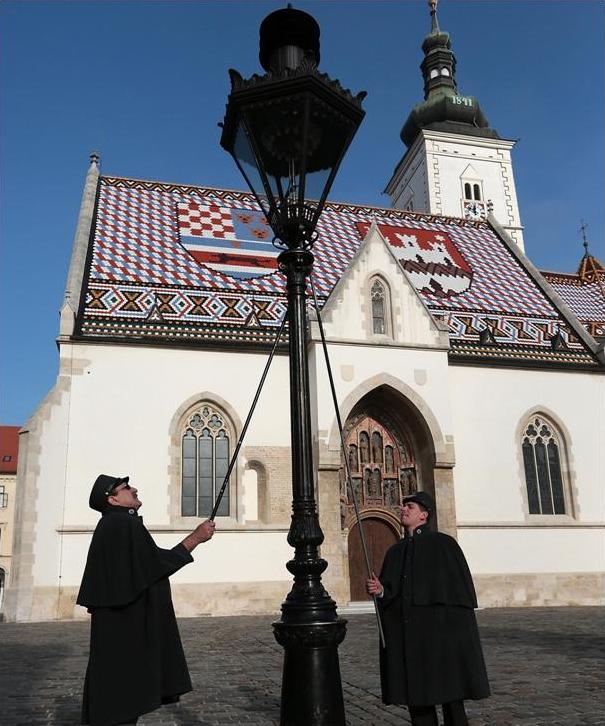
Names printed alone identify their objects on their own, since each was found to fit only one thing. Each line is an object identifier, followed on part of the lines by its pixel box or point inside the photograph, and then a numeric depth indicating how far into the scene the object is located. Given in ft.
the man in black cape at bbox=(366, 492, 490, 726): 14.73
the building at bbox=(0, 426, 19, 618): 150.51
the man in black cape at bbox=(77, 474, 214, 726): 13.06
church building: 52.01
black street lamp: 14.01
